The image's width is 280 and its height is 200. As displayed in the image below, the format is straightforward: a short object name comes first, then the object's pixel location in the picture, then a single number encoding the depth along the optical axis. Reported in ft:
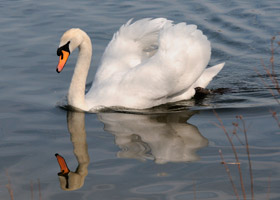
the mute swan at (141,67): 56.39
